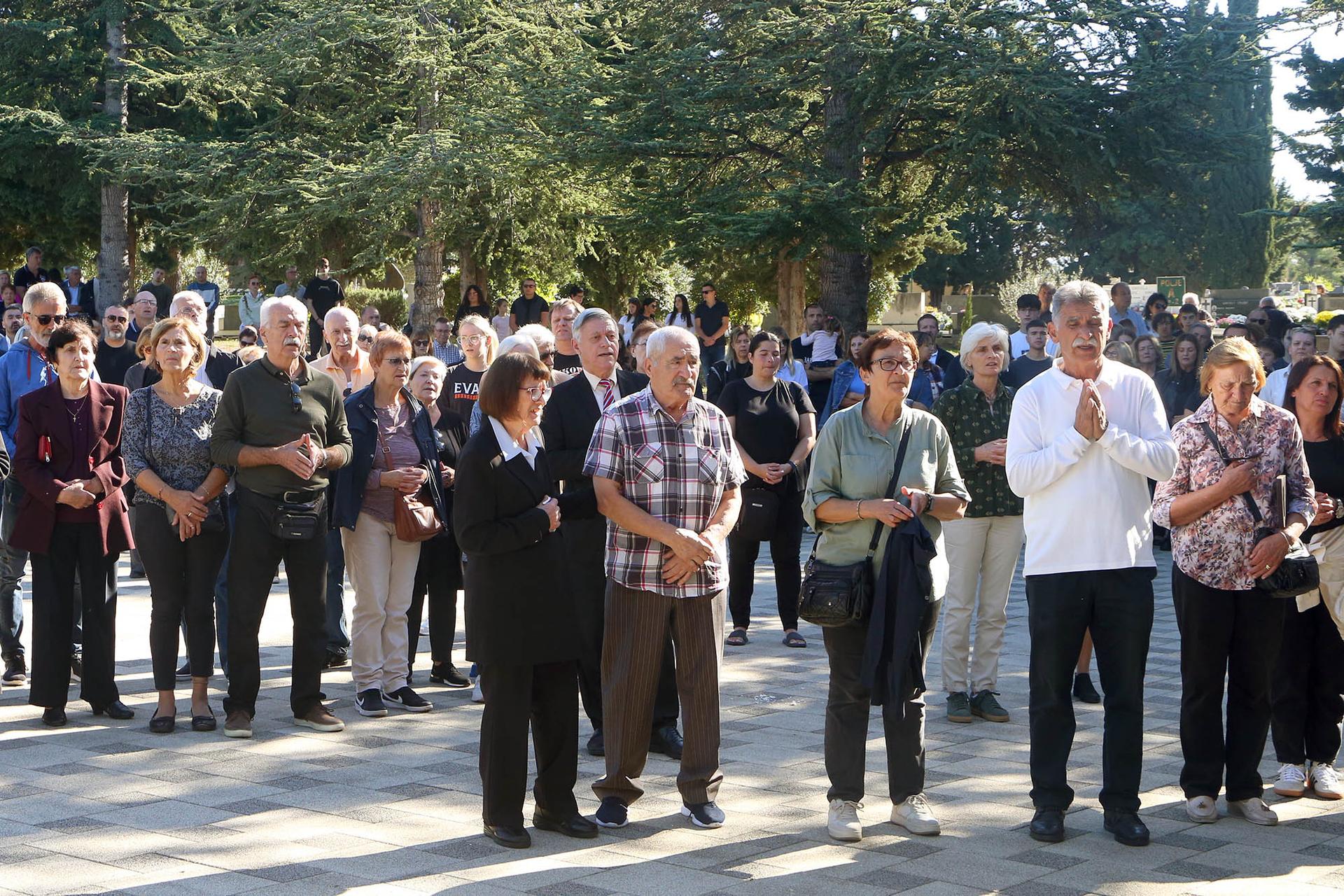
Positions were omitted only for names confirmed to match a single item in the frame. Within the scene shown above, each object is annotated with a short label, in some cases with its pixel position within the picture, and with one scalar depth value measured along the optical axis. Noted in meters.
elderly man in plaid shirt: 5.74
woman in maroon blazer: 7.44
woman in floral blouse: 5.78
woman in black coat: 5.42
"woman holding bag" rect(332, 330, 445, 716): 7.74
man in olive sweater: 7.15
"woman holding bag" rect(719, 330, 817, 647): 9.34
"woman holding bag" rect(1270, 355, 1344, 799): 6.19
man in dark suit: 6.75
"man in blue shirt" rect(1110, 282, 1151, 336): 17.76
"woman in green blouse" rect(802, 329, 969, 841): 5.57
